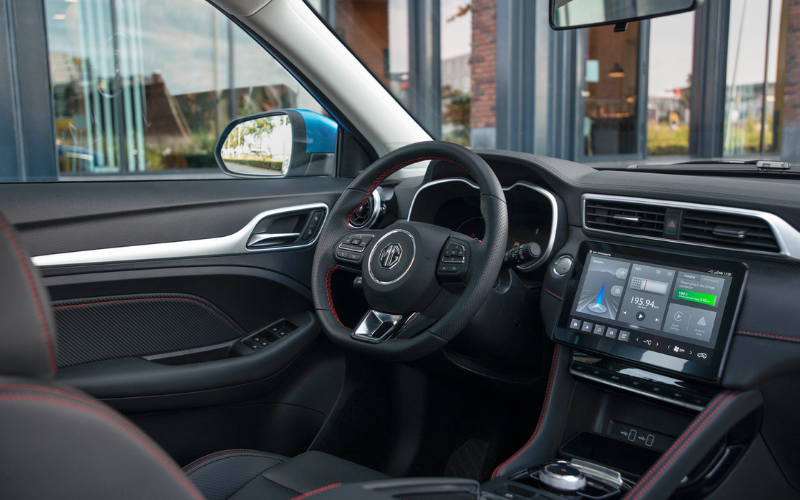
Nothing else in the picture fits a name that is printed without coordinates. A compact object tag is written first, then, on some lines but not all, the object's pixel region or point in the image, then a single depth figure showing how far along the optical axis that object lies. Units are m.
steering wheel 1.51
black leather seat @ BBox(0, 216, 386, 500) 0.65
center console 1.51
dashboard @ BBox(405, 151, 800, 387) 1.46
